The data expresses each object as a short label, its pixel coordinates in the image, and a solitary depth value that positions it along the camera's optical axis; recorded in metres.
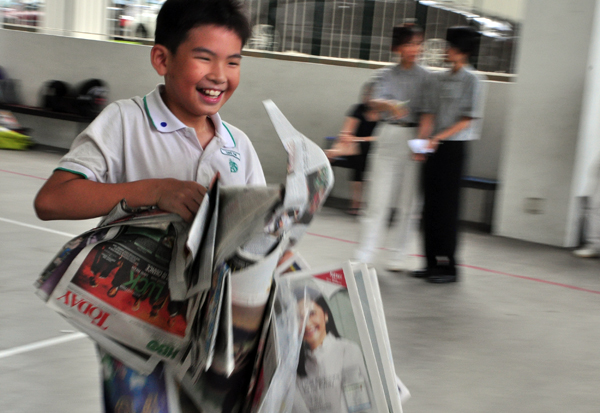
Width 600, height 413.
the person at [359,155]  6.20
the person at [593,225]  5.53
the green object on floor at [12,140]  8.85
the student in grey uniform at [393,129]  4.34
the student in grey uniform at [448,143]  4.25
